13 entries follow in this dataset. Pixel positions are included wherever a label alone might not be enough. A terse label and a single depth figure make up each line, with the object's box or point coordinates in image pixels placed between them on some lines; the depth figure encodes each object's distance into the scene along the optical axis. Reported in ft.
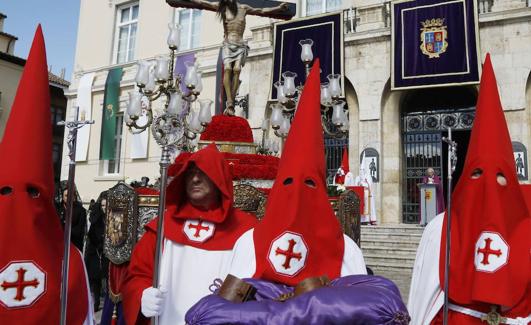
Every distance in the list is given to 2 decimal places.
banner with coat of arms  38.09
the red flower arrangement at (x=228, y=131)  18.20
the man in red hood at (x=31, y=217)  6.79
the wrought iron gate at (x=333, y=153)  46.34
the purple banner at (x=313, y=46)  44.24
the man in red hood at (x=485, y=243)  8.36
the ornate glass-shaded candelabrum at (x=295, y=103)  24.57
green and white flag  61.98
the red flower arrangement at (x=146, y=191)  13.99
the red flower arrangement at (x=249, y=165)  15.42
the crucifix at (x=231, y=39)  21.72
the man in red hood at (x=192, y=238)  9.11
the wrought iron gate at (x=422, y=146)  42.39
